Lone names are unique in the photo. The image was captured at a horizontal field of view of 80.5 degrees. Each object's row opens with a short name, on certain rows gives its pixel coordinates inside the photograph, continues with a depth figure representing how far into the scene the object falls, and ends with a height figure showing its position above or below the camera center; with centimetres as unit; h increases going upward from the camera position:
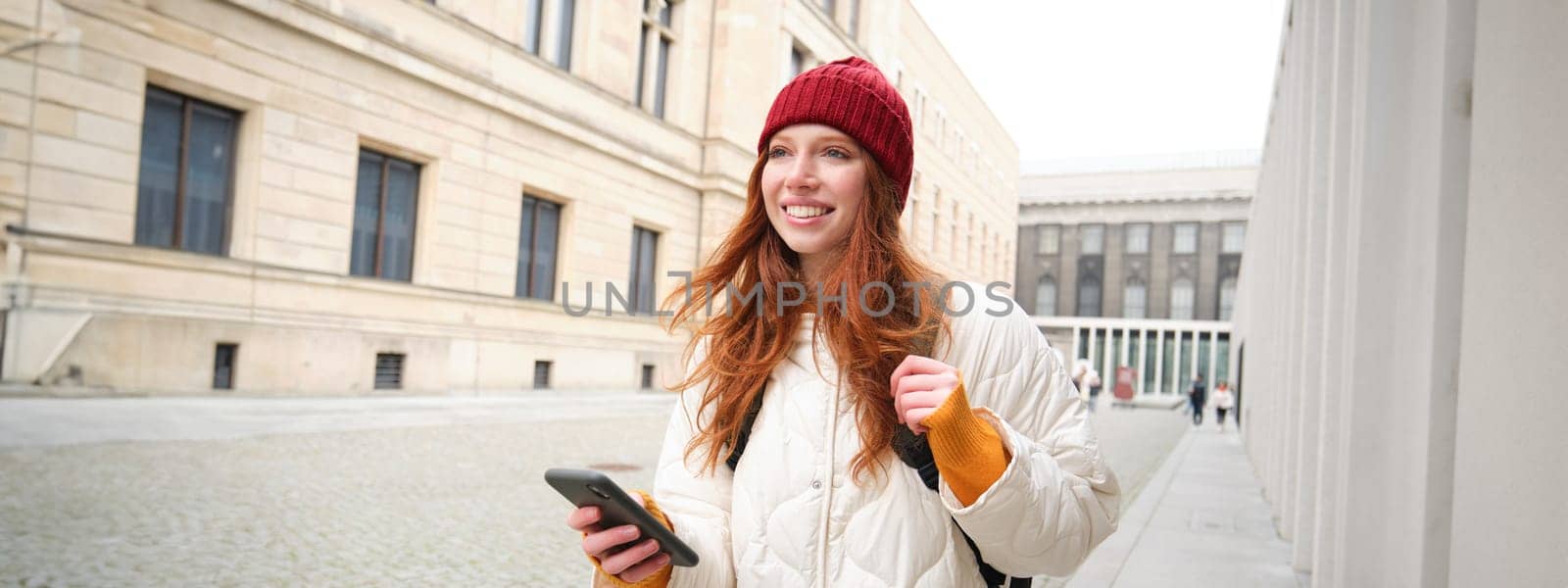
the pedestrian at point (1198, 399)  2338 -166
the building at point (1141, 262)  5916 +457
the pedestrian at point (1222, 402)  2294 -164
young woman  157 -19
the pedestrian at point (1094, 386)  2921 -191
